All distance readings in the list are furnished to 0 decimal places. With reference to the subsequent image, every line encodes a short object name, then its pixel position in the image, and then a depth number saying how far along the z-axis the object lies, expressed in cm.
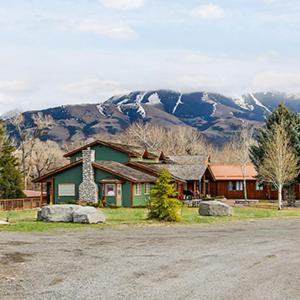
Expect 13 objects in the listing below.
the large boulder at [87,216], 2644
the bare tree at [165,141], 9356
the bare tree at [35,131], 6738
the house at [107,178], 4631
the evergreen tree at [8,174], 5181
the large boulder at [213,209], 3272
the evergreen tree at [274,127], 4959
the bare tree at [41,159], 7989
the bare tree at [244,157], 6264
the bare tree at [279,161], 4553
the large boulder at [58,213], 2703
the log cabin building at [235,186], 6306
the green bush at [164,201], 2836
